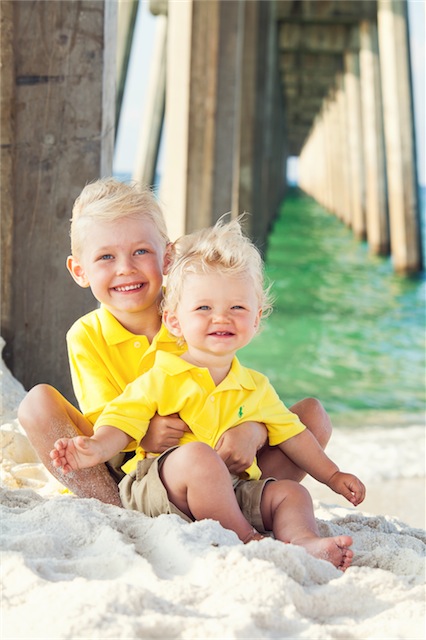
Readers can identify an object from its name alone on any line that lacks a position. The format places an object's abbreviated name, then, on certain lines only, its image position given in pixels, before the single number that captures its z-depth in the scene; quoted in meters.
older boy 2.63
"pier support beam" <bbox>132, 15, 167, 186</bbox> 13.59
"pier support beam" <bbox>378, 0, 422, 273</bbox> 13.94
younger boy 2.35
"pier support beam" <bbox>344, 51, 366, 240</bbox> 21.56
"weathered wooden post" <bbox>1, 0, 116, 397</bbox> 3.47
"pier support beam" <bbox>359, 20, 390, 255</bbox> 17.52
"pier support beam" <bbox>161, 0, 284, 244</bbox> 7.02
